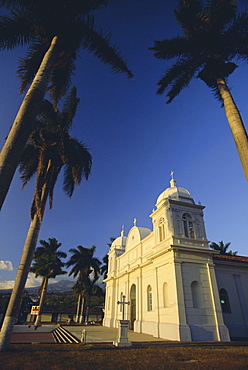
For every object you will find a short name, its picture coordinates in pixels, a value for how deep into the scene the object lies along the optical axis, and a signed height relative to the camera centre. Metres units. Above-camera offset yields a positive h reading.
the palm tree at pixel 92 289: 37.16 +4.05
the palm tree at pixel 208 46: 9.58 +11.36
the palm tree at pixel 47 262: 35.05 +7.47
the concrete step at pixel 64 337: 14.25 -1.43
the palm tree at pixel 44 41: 6.59 +9.98
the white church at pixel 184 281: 15.55 +2.81
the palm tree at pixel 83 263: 39.94 +8.43
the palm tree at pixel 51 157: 13.40 +9.39
